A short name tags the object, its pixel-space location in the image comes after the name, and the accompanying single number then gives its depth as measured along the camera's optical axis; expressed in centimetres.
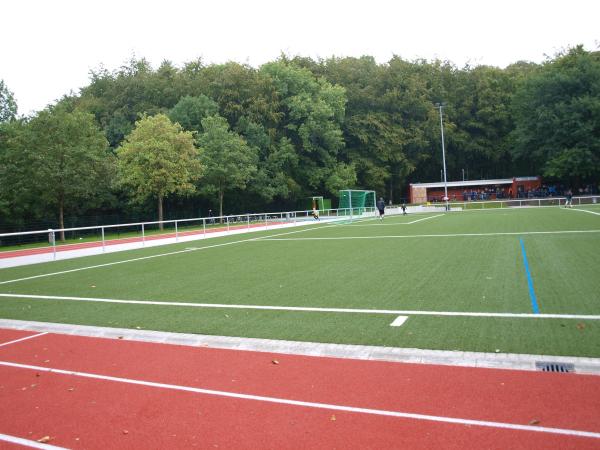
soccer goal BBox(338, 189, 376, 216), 4628
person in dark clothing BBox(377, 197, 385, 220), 3934
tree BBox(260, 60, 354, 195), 5647
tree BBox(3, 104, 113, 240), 3522
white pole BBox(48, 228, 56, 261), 1919
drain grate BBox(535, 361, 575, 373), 504
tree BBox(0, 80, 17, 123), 5472
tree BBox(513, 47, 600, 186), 6066
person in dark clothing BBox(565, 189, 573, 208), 4526
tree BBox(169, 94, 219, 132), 5038
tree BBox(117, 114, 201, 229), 3959
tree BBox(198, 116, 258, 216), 4475
